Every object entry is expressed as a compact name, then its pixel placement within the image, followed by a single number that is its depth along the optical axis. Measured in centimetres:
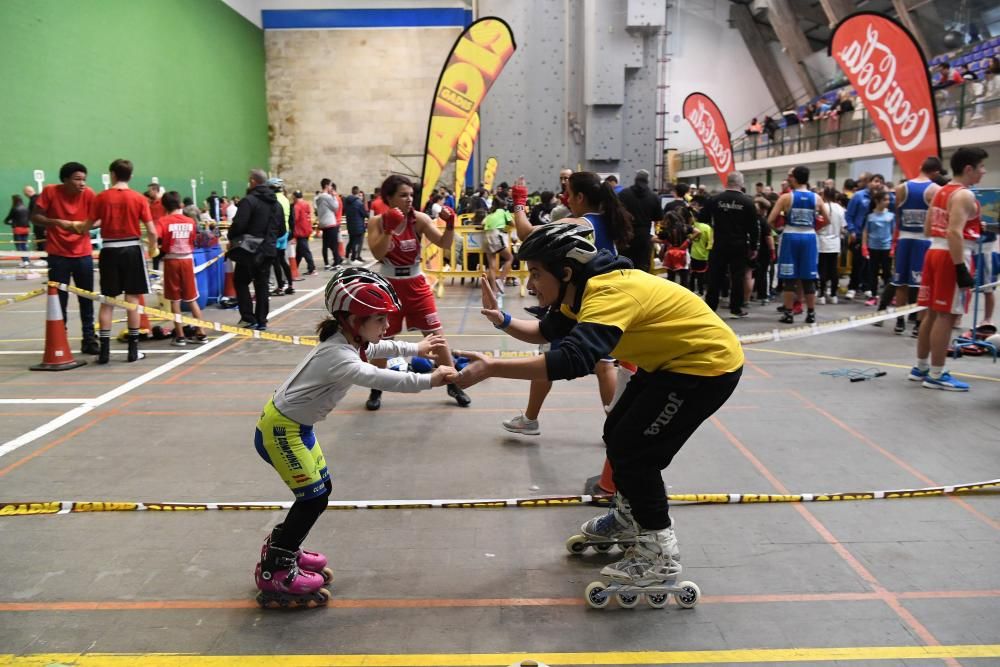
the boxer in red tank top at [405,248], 609
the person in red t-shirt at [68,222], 809
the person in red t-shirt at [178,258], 926
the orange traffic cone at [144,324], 959
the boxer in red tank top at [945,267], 633
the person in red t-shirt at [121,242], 817
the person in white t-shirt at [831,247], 1136
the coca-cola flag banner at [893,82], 834
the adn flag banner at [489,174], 2627
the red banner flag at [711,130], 1628
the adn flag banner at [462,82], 1273
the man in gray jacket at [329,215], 1672
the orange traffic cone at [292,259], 1566
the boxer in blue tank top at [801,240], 1031
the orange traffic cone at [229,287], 1274
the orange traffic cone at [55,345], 806
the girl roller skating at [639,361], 277
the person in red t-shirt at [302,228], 1577
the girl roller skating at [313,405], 315
